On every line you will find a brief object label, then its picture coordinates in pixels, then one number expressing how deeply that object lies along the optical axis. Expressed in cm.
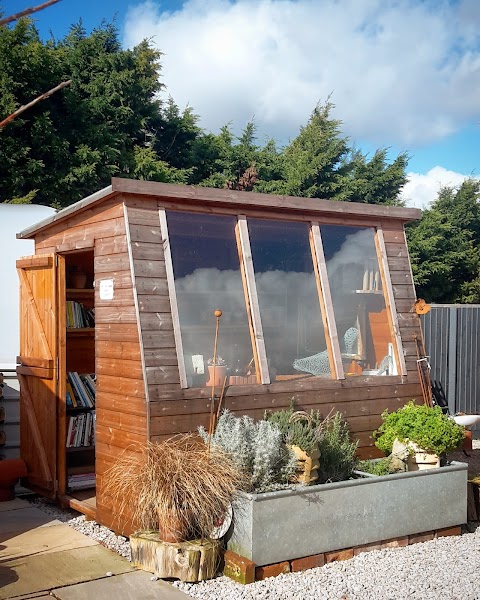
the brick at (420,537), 493
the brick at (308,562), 434
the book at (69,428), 647
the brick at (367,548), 464
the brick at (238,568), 410
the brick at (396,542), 480
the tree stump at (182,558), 413
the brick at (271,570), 419
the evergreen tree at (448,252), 2008
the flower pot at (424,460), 516
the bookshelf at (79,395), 646
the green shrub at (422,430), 509
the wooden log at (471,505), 552
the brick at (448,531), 509
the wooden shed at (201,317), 484
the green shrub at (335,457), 491
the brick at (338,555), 450
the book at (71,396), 648
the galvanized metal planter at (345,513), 421
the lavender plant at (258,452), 441
